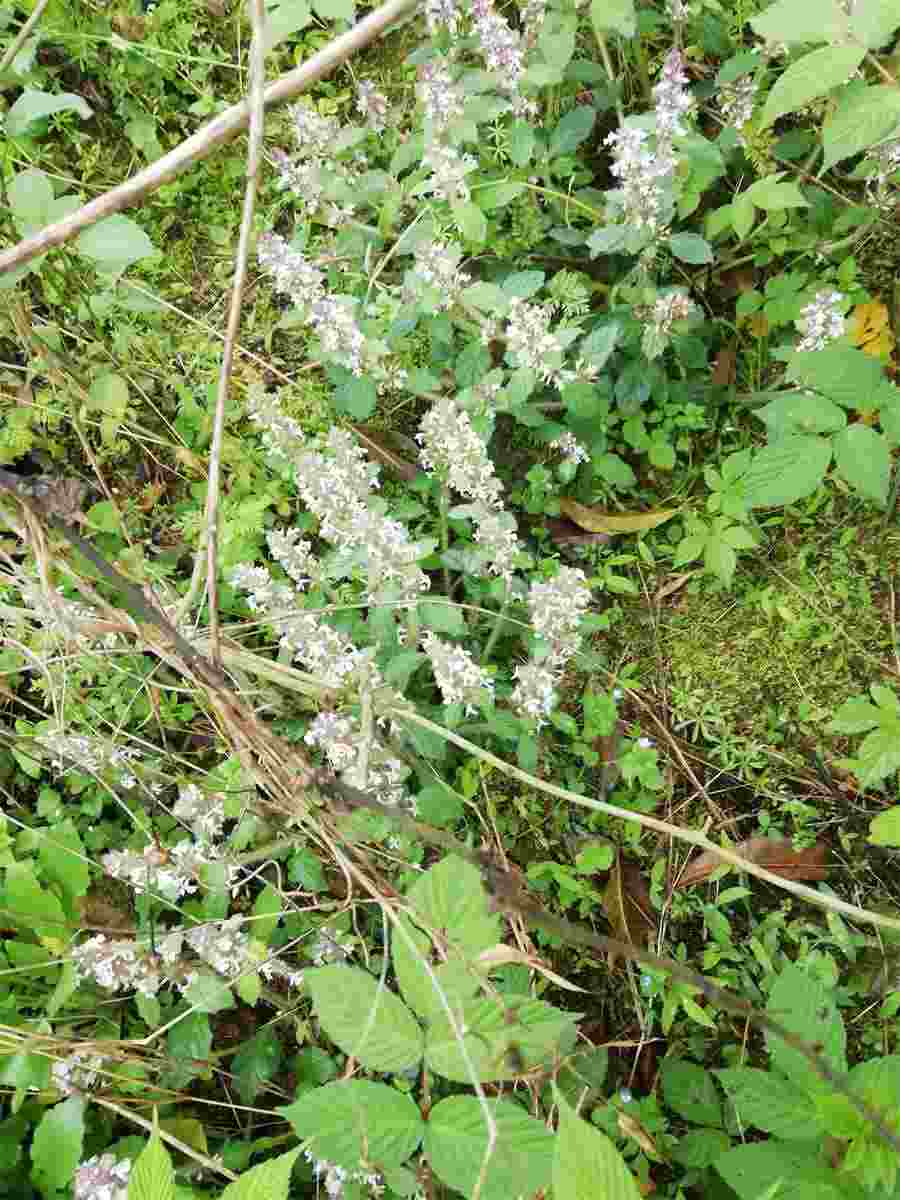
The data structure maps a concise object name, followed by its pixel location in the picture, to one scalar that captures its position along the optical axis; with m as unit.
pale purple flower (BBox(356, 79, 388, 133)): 0.57
